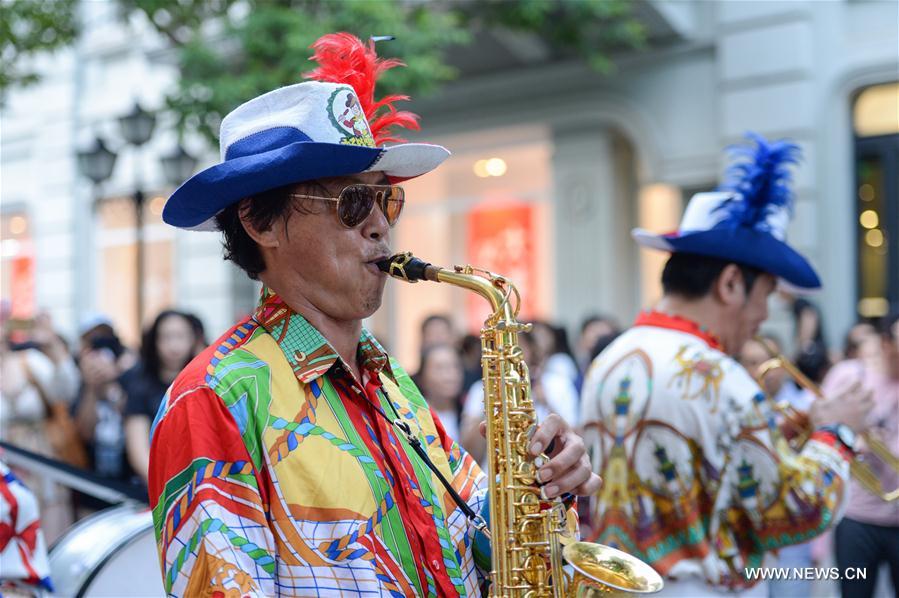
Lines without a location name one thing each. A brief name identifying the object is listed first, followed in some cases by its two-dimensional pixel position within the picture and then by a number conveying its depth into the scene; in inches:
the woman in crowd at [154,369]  228.8
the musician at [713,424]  133.0
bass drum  134.8
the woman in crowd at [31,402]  234.5
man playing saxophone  75.6
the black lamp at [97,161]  453.7
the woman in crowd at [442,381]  245.3
